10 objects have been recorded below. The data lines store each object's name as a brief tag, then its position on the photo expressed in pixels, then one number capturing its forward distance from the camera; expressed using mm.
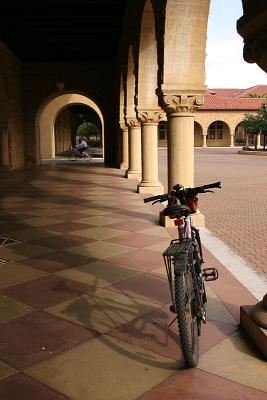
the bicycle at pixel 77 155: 27734
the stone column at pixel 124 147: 18323
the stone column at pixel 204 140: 49375
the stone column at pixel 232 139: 50344
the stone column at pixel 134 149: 14180
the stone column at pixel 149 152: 10602
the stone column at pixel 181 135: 6957
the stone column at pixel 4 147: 18533
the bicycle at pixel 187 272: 2633
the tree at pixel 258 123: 37438
